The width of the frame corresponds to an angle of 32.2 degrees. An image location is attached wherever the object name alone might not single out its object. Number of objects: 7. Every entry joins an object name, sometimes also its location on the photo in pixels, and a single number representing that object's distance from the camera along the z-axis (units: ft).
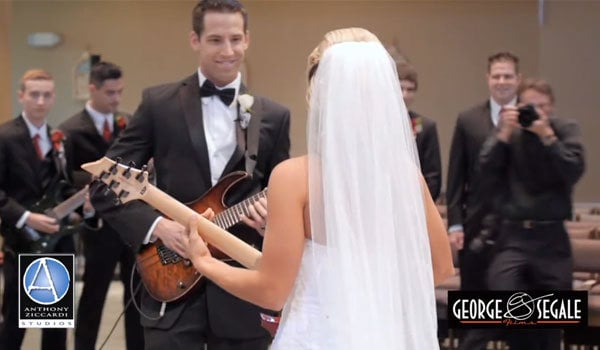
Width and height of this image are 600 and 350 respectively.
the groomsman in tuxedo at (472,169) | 19.49
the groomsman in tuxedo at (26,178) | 19.27
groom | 12.02
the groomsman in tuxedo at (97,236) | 20.70
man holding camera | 17.65
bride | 8.55
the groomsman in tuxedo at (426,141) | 20.20
